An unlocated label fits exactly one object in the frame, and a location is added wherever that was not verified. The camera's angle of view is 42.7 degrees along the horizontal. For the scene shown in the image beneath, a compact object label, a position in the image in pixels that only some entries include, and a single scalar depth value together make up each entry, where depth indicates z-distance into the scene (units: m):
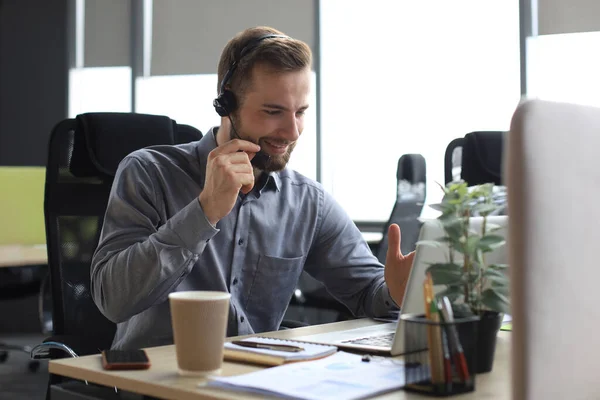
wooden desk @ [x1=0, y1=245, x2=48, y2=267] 3.06
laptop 1.04
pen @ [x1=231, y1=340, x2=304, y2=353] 1.14
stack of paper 0.89
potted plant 1.00
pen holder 0.89
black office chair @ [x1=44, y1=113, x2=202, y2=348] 1.87
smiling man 1.47
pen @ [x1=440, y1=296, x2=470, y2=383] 0.90
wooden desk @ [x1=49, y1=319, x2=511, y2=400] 0.91
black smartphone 1.04
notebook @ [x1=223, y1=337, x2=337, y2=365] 1.09
